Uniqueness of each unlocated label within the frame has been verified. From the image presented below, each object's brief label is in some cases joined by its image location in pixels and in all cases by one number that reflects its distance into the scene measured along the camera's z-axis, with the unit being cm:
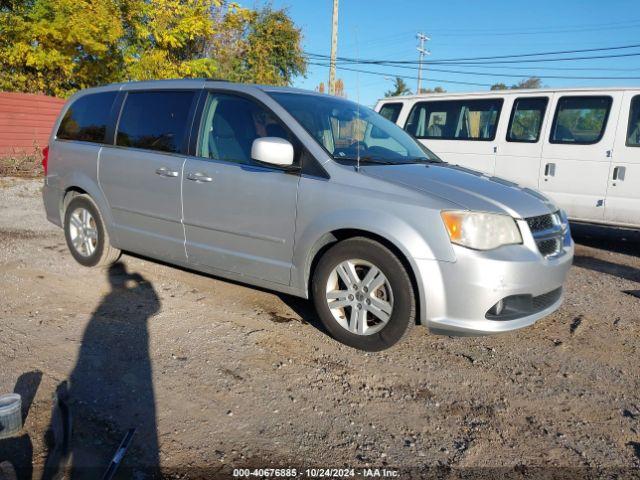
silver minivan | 324
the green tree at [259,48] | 2008
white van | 663
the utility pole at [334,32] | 1995
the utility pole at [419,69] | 3480
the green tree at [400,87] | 3262
